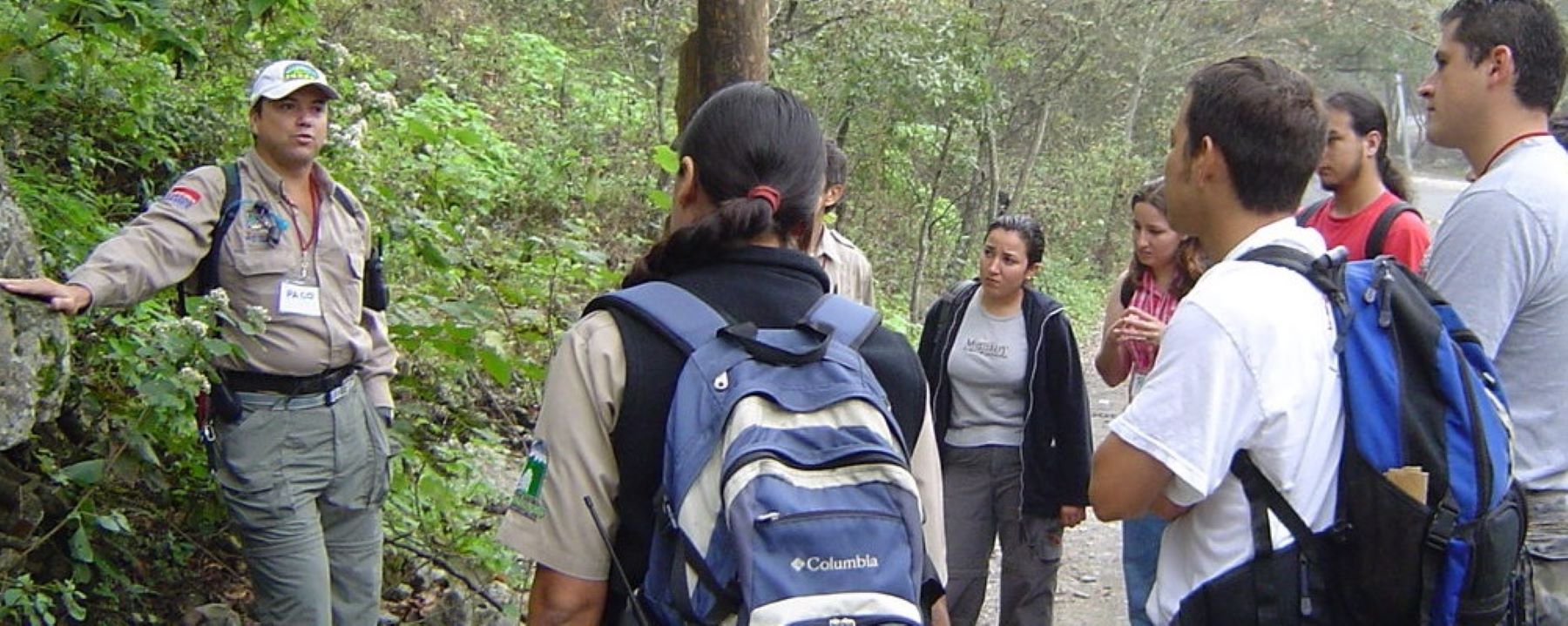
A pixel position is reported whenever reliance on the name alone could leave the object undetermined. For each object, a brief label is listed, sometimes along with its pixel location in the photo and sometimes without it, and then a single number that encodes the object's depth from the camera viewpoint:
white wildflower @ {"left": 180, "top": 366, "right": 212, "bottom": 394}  3.96
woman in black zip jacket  5.42
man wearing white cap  4.34
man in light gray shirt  3.16
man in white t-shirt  2.38
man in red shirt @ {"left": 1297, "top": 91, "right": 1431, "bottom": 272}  4.30
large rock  3.82
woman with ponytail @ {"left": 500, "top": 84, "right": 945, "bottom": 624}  2.27
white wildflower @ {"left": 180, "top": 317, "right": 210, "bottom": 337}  3.94
